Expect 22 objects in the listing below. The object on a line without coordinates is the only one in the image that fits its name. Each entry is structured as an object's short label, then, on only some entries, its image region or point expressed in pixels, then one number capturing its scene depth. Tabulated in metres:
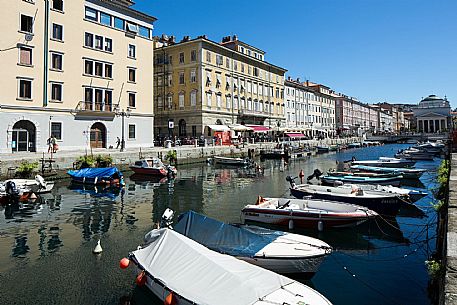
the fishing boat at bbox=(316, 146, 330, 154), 70.14
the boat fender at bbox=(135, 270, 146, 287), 8.48
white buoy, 11.91
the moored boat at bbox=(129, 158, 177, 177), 31.84
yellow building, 55.50
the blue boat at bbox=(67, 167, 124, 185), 26.91
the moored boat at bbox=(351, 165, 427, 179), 28.19
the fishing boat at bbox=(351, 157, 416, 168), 35.22
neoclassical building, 144.12
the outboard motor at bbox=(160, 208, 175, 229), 11.65
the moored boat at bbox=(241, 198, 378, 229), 13.56
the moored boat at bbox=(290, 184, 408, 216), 15.78
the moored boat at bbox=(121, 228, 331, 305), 6.44
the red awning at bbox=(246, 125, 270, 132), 61.23
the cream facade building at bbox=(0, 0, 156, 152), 33.09
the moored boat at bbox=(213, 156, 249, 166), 41.62
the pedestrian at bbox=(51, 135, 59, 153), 34.55
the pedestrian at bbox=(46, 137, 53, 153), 34.87
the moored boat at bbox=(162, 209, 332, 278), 9.12
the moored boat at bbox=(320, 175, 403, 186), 23.20
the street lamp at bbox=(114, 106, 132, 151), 41.83
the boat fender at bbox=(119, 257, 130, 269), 9.06
